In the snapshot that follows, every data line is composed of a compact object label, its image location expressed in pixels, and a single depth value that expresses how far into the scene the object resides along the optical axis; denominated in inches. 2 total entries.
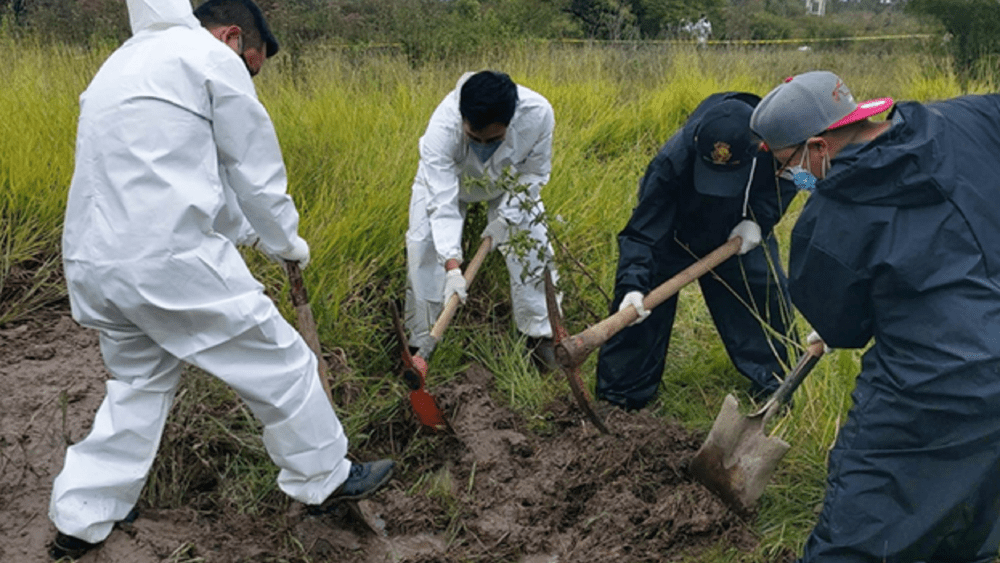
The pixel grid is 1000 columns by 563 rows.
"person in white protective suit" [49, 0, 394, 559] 99.1
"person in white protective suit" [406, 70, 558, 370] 156.0
